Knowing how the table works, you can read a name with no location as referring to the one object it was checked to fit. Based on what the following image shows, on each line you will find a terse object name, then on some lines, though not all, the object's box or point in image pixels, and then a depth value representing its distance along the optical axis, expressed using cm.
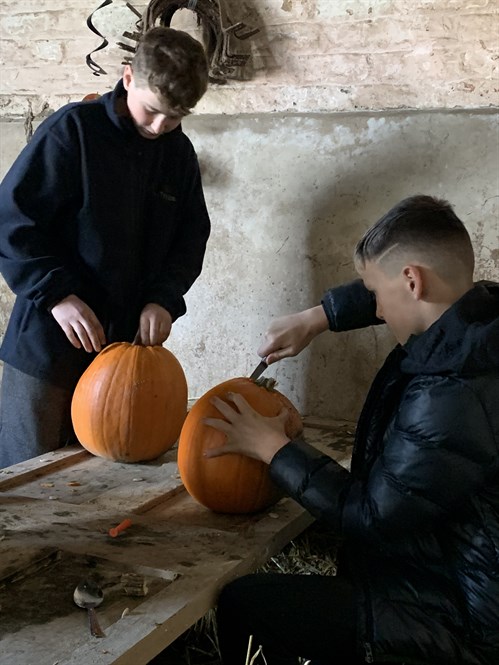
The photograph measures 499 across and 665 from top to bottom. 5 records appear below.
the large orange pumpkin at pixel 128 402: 252
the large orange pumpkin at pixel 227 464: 210
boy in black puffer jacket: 167
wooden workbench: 153
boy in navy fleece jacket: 262
